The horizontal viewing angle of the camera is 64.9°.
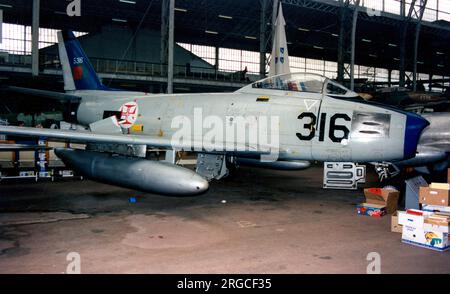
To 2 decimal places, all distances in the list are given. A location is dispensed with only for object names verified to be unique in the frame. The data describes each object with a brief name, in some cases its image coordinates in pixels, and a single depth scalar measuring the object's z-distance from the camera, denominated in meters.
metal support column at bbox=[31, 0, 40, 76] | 20.16
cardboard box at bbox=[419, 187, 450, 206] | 5.61
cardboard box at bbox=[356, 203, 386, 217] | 6.60
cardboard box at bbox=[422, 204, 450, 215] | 5.64
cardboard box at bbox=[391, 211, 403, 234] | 5.54
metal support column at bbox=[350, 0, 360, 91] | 26.97
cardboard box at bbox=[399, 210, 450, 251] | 4.74
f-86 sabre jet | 6.50
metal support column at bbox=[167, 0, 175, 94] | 19.94
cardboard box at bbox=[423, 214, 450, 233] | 4.72
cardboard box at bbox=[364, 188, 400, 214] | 6.76
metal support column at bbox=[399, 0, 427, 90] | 32.41
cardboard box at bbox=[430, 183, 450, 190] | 5.71
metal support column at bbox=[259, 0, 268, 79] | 25.34
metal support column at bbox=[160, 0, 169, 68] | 23.25
